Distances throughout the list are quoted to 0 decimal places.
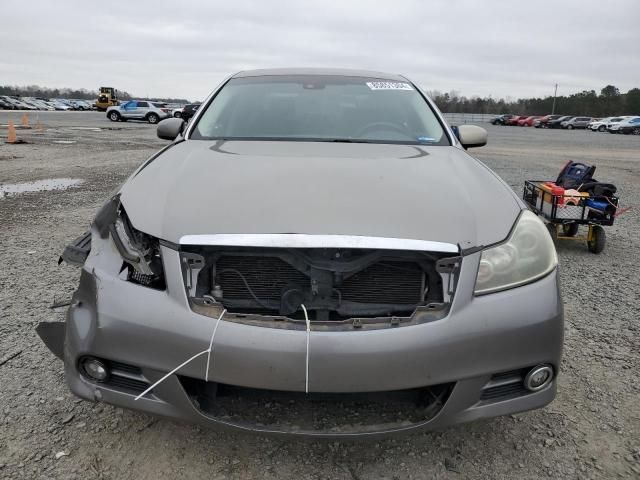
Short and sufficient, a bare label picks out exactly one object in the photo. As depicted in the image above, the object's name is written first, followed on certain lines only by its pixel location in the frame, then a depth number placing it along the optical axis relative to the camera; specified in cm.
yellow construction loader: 5147
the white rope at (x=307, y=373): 161
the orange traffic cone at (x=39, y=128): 1995
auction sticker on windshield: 349
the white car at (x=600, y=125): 4256
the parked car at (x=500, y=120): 5761
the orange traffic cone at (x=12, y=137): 1424
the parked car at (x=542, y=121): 5319
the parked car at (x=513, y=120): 5606
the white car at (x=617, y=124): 3925
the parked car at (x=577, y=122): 4947
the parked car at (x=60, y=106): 6072
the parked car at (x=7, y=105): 5519
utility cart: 479
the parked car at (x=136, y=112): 3152
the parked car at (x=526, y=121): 5457
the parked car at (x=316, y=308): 165
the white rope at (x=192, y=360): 164
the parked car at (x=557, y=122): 5144
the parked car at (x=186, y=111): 3036
